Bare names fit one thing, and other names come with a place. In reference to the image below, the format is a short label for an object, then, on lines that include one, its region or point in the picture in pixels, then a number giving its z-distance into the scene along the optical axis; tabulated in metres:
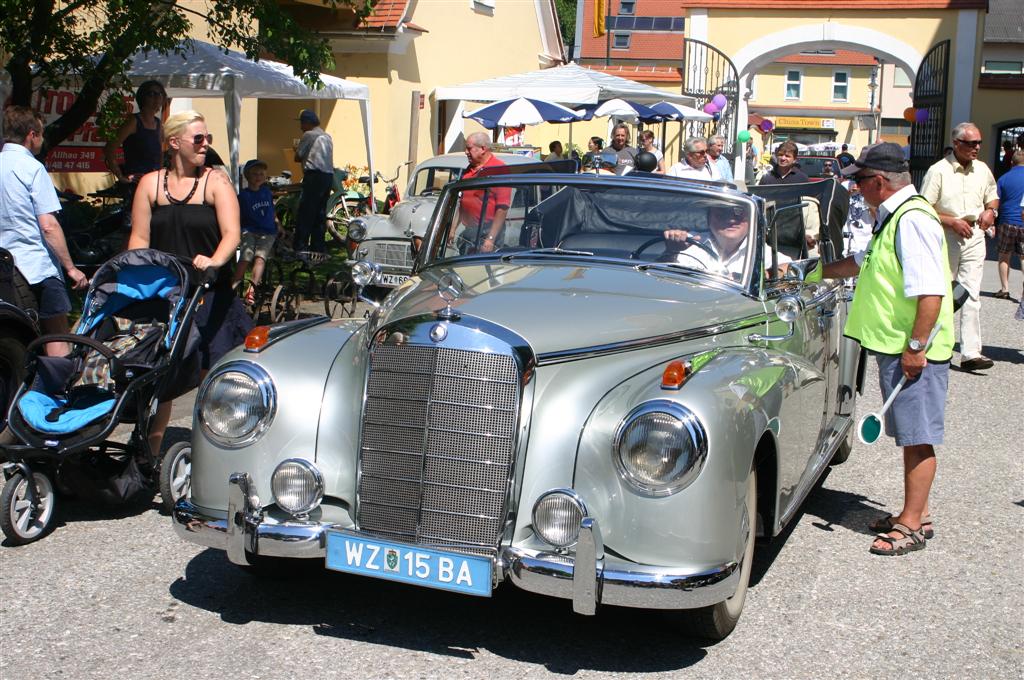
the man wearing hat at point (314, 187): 14.99
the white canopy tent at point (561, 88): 18.78
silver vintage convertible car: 4.01
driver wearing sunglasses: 5.44
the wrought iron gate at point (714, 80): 27.08
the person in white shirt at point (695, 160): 13.00
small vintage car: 12.30
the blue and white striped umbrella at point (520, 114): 17.95
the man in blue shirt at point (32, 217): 6.73
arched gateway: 26.11
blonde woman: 6.29
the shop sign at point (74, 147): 14.30
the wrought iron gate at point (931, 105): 25.59
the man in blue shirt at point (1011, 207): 12.38
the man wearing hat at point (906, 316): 5.43
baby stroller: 5.46
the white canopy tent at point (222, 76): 12.76
